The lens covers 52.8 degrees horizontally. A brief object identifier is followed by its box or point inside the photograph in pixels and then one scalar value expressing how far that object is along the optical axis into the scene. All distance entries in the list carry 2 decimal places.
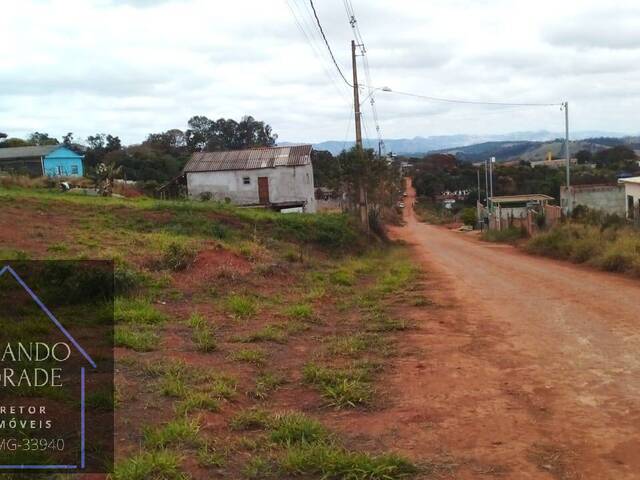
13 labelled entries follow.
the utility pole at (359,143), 28.66
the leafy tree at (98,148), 67.00
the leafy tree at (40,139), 77.44
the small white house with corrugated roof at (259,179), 41.91
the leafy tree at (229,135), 82.56
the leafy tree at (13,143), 69.06
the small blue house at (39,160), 52.69
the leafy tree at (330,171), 31.12
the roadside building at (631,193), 32.59
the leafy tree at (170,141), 78.56
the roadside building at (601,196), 40.28
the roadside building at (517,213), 30.33
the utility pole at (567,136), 32.56
